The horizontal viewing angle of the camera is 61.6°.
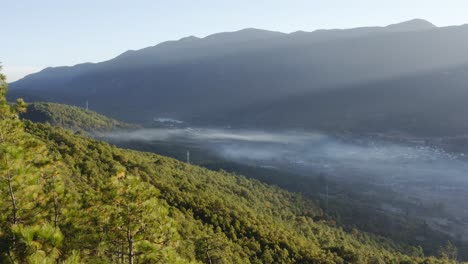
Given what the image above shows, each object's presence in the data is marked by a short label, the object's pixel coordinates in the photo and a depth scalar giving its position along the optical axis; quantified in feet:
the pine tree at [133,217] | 43.45
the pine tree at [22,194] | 30.01
